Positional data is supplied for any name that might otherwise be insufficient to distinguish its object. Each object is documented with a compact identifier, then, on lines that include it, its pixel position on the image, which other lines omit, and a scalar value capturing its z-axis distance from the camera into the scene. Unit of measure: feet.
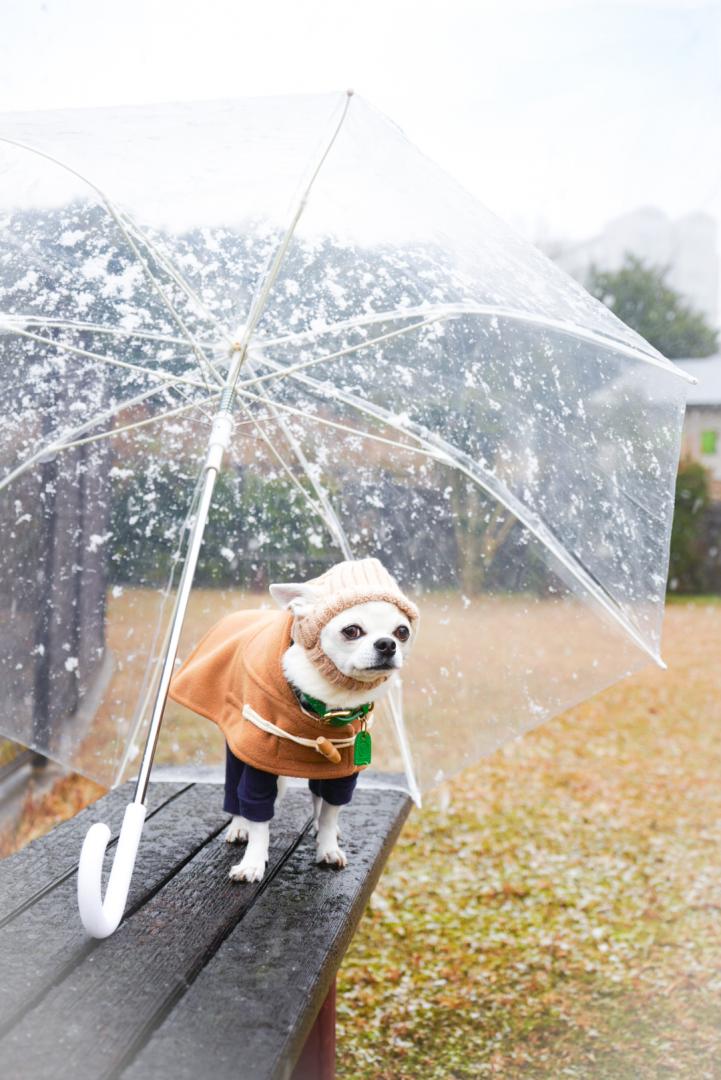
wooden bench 3.46
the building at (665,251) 37.58
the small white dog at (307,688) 4.89
